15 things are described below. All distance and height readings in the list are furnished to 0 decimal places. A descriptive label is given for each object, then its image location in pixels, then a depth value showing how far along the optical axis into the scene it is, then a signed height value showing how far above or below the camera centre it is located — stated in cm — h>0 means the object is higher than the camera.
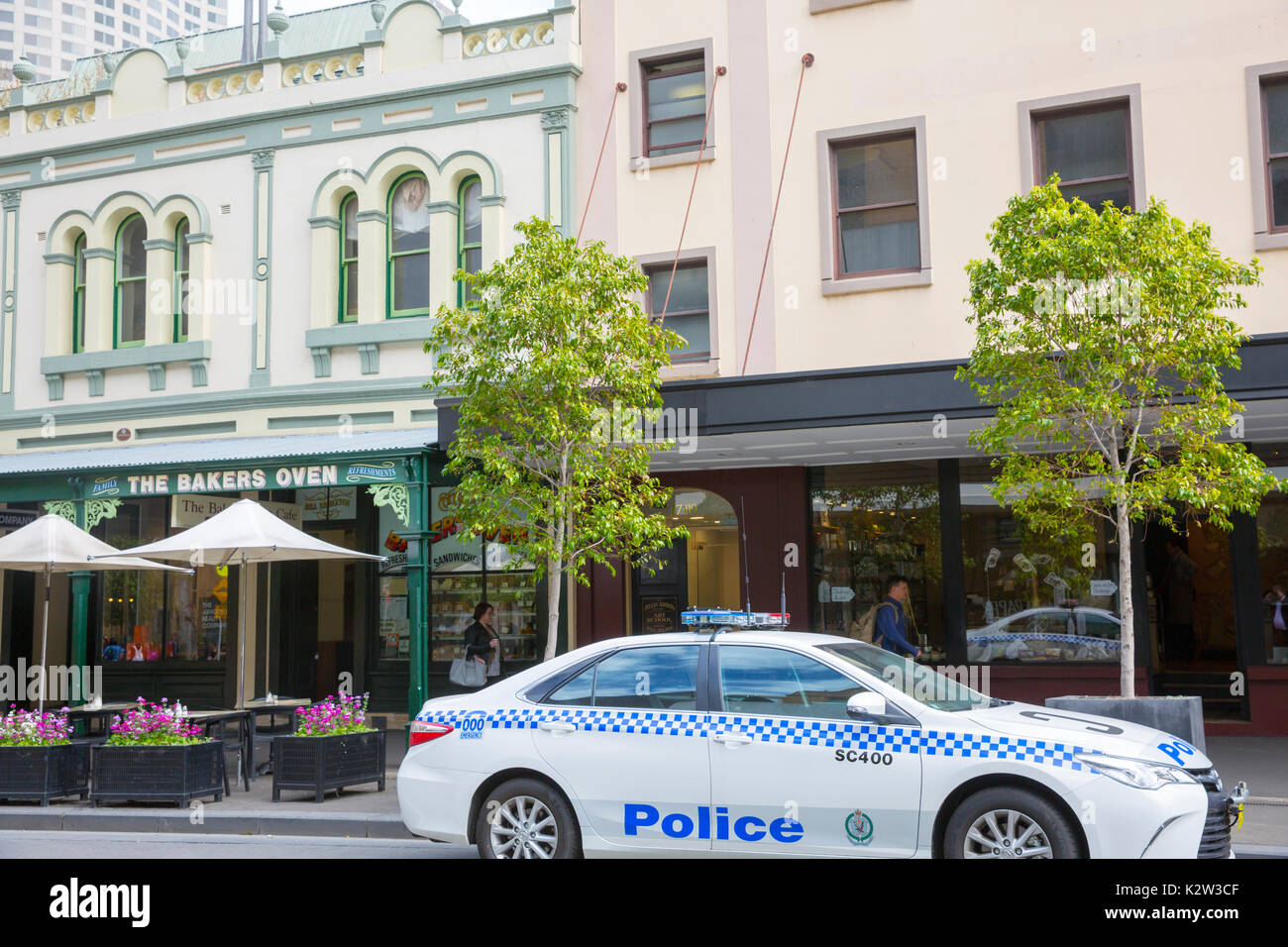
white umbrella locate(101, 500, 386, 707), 1246 +45
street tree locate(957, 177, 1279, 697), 1003 +177
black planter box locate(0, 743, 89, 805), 1117 -159
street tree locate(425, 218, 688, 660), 1170 +171
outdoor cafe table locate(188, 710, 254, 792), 1169 -123
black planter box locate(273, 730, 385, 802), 1095 -152
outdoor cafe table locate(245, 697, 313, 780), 1270 -119
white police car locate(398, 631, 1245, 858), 650 -102
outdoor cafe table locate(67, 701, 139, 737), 1262 -123
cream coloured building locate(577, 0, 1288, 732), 1340 +384
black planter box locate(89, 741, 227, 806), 1084 -158
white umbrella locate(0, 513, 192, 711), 1324 +43
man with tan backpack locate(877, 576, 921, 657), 1300 -47
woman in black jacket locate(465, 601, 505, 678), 1478 -65
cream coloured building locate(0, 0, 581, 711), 1630 +402
